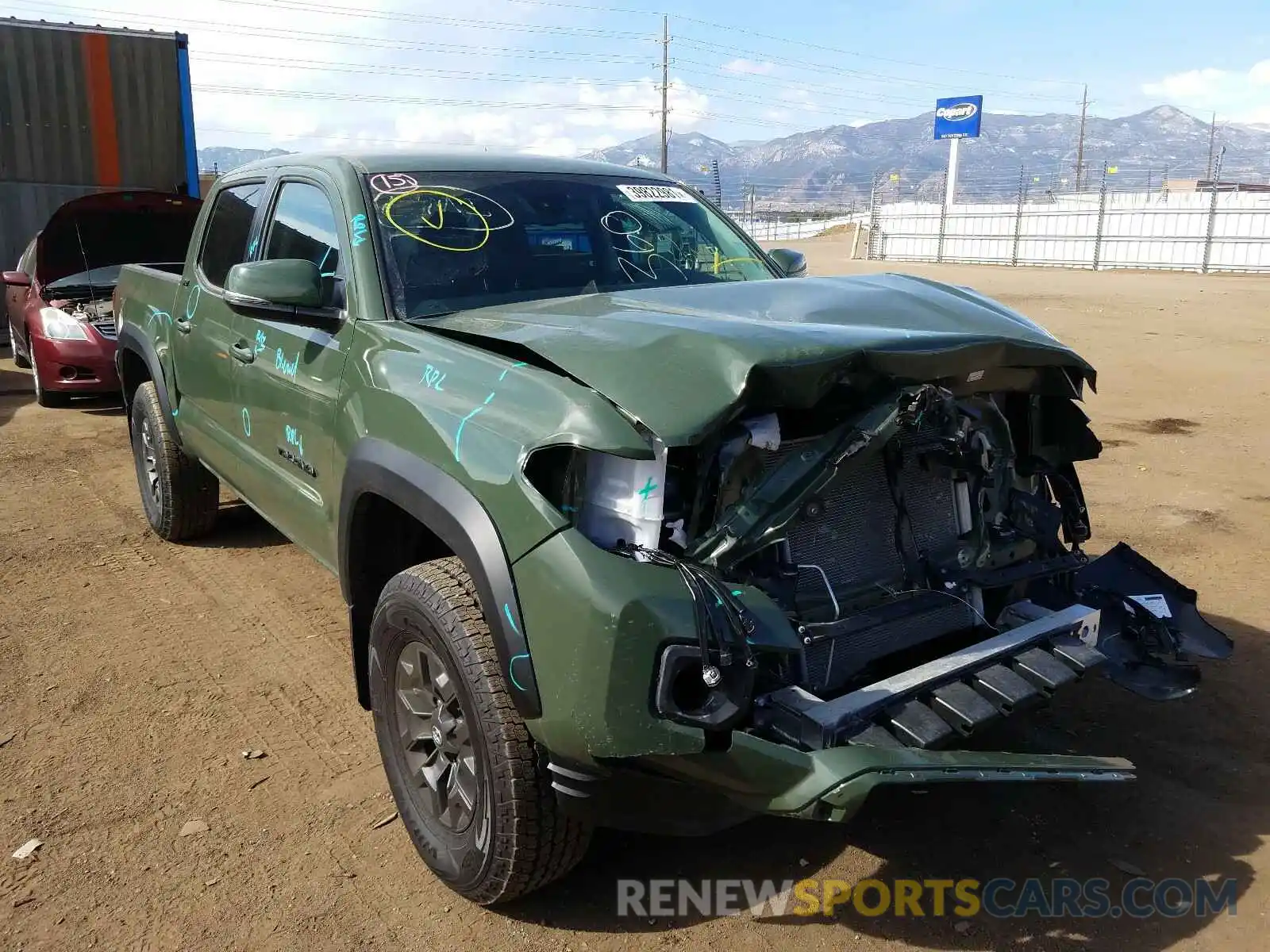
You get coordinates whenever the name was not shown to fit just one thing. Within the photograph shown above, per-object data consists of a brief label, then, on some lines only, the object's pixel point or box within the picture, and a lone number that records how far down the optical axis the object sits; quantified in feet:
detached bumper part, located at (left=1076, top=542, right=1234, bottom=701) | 9.89
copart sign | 174.29
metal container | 38.01
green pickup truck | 7.04
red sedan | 28.81
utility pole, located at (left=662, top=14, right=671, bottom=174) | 173.76
